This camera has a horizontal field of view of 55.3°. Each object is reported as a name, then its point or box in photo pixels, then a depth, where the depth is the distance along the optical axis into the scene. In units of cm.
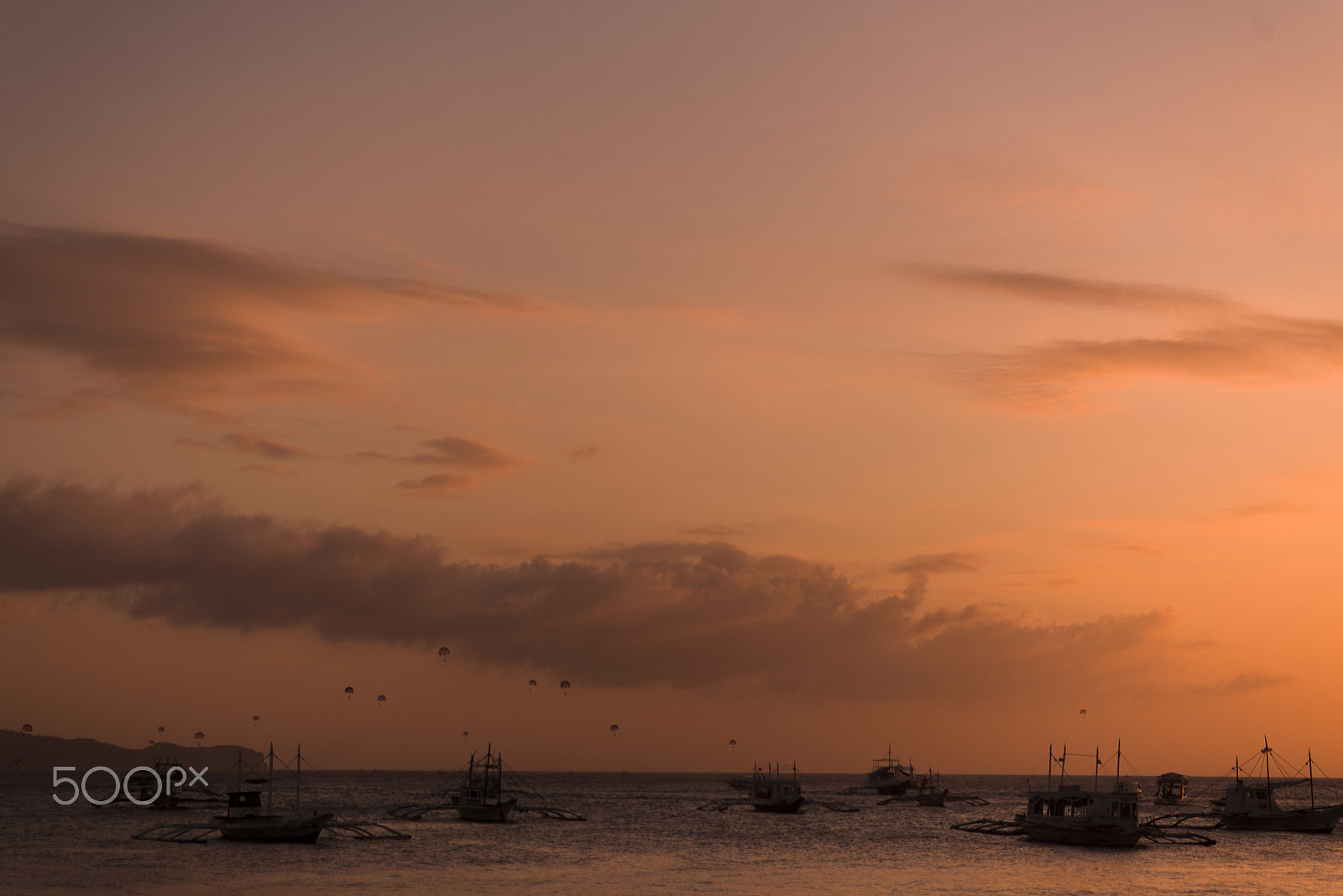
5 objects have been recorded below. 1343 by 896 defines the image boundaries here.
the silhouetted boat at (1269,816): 14388
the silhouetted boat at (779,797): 18438
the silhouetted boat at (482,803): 14575
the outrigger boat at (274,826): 10981
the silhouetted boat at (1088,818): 11456
